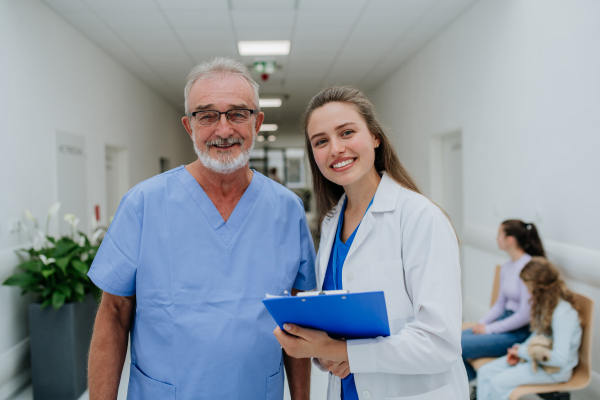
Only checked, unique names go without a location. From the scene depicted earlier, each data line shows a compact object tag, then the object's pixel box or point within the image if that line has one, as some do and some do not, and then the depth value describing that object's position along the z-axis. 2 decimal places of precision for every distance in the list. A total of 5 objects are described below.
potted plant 2.72
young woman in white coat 0.98
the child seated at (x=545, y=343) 2.15
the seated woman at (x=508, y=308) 2.51
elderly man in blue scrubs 1.17
